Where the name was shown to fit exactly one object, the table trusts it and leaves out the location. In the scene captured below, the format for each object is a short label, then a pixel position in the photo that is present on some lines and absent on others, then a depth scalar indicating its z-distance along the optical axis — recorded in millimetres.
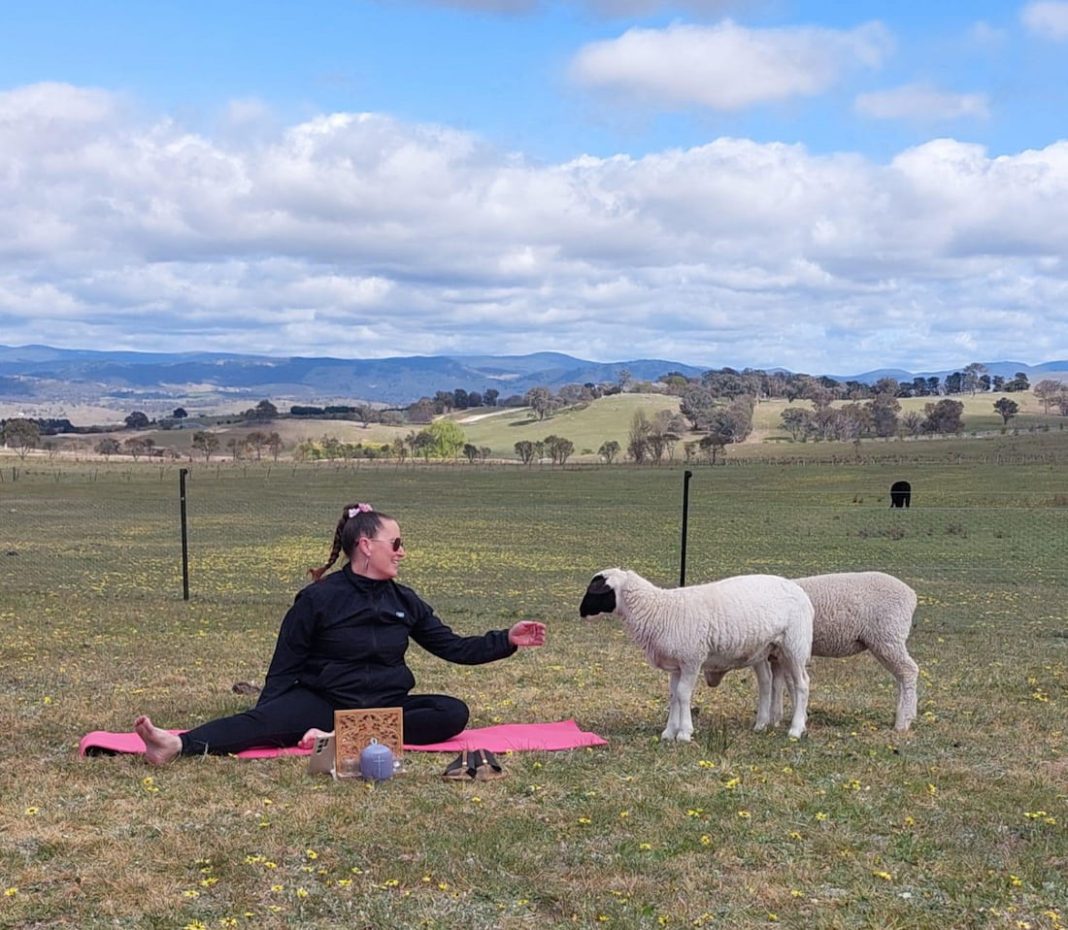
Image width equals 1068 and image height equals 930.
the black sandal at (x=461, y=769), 7879
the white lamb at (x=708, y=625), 9219
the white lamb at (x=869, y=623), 10055
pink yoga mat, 8375
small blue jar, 7836
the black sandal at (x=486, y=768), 7875
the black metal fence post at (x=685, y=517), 18625
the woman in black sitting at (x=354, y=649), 8695
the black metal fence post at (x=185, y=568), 20011
